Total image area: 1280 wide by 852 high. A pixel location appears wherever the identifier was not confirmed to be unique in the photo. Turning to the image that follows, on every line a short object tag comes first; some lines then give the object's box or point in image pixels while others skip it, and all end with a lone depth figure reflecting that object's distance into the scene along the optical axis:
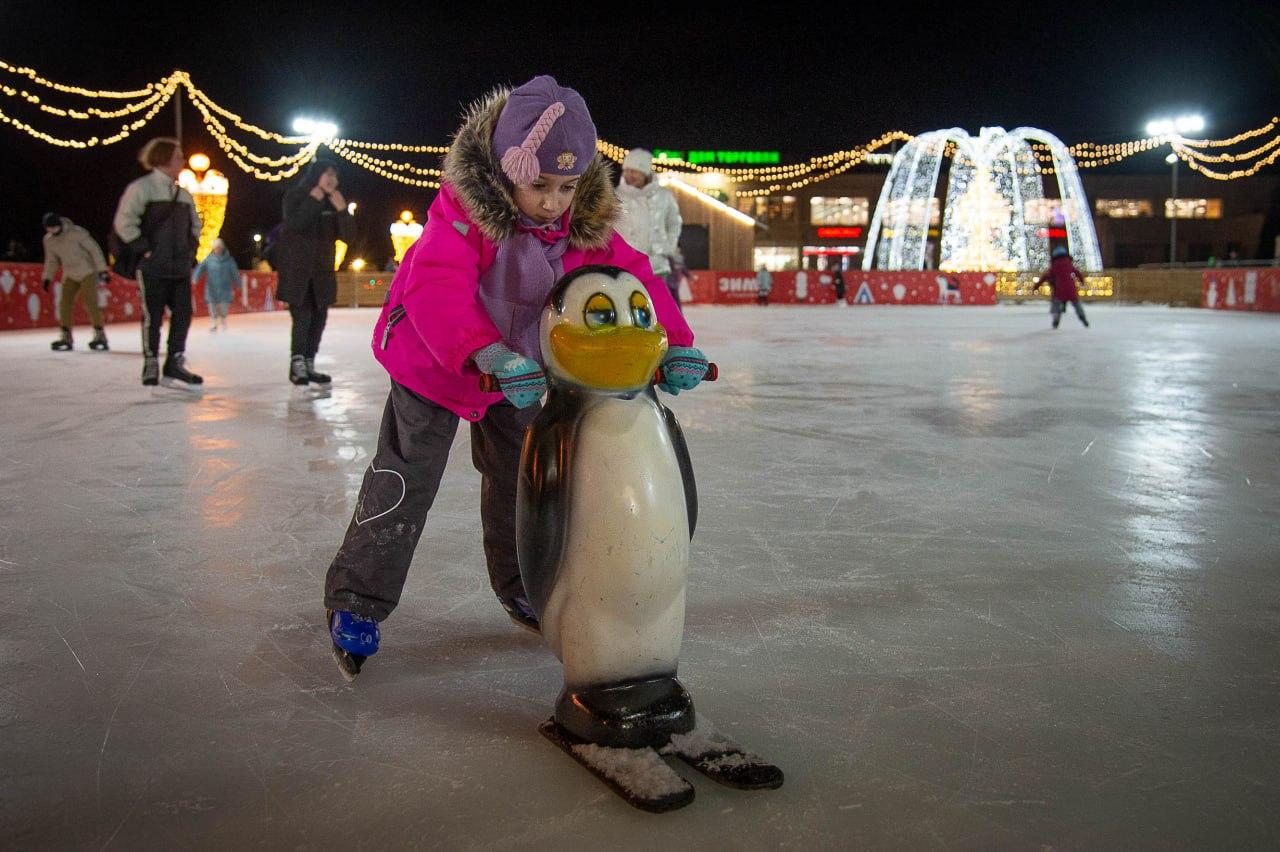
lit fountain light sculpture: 27.36
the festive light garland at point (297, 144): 13.76
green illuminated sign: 53.65
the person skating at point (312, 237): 5.84
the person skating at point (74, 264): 9.77
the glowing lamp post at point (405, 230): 32.12
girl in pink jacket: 1.65
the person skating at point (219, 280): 13.31
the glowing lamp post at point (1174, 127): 28.66
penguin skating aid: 1.45
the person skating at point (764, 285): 26.20
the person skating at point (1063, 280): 13.40
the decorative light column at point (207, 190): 17.97
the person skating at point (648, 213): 6.26
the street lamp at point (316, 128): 18.56
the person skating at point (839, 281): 25.72
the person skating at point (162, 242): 6.02
